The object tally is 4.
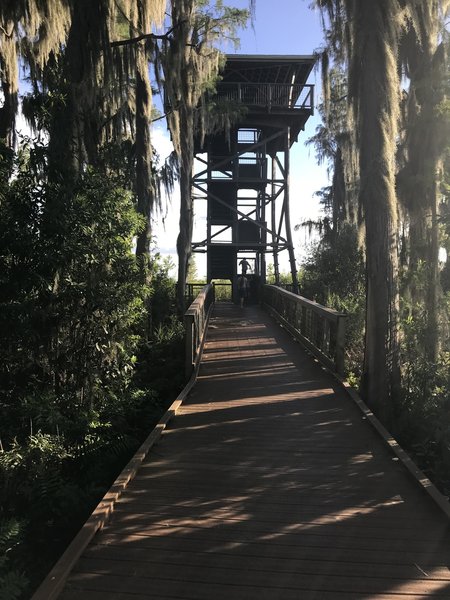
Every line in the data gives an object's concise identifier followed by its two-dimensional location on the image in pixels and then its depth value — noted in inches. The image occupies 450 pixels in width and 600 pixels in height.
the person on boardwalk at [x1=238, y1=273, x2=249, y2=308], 834.6
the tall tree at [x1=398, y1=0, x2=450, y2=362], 292.5
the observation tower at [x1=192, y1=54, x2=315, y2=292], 800.4
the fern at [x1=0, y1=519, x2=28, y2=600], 106.3
